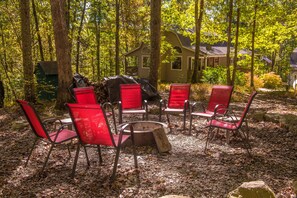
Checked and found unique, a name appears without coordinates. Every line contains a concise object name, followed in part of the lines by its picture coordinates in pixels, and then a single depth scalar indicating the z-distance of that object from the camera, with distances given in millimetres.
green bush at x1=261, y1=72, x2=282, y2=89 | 20375
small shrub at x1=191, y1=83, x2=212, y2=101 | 11430
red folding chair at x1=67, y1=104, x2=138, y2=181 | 3604
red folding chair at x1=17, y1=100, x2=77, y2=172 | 3949
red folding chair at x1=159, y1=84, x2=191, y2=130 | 6988
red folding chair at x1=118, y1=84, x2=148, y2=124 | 6977
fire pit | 5062
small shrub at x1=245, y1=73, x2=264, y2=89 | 18750
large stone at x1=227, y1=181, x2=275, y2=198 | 2906
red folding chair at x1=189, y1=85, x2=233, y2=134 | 6172
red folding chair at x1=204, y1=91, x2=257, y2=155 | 4778
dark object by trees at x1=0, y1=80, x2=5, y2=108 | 10461
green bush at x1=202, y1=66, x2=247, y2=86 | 17891
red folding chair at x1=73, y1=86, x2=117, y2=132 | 6082
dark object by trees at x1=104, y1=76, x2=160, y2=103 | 9914
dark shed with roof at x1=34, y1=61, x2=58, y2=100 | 12103
